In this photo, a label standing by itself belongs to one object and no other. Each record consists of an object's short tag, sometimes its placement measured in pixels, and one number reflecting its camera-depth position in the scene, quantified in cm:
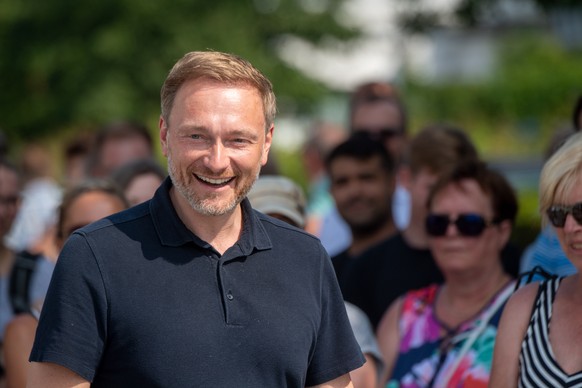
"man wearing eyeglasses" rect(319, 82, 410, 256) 1489
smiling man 563
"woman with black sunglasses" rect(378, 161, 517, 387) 905
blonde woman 725
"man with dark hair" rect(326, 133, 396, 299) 1248
